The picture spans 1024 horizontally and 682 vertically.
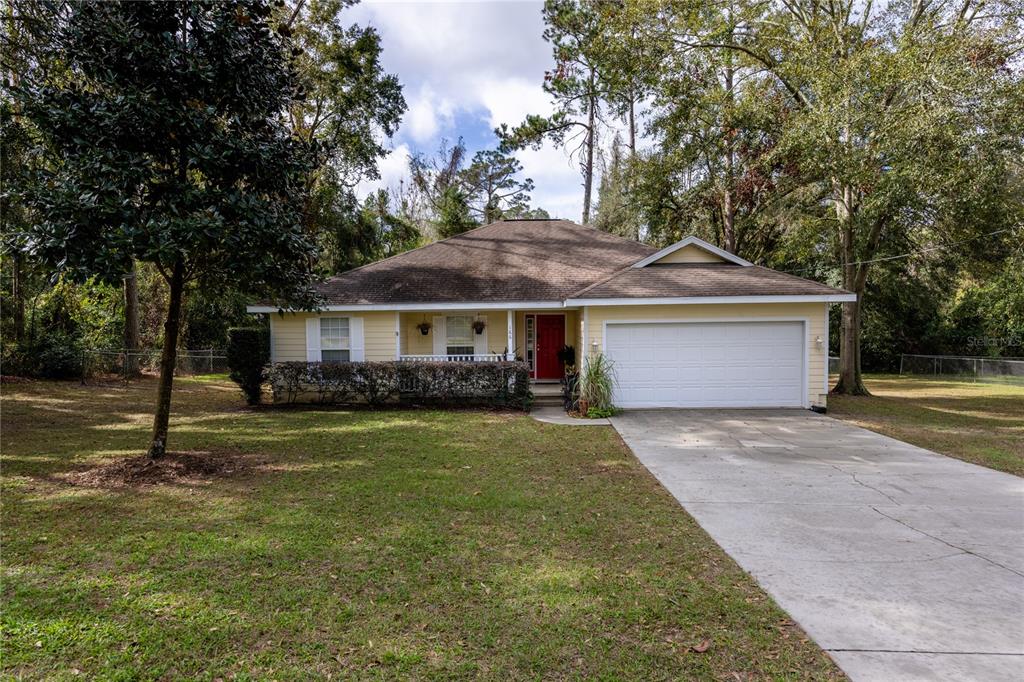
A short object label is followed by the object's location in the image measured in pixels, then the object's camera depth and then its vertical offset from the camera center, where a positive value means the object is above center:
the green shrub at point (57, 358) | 15.53 -0.58
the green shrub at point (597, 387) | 10.59 -1.04
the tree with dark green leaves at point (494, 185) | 27.53 +9.29
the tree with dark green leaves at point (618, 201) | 19.72 +6.28
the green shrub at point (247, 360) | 11.69 -0.49
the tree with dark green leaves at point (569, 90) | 20.45 +11.76
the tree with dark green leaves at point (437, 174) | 28.60 +10.19
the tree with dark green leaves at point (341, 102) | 16.66 +9.06
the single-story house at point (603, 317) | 11.10 +0.59
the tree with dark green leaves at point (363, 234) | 20.09 +5.04
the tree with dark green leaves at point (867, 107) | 10.38 +5.68
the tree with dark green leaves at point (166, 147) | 5.06 +2.33
